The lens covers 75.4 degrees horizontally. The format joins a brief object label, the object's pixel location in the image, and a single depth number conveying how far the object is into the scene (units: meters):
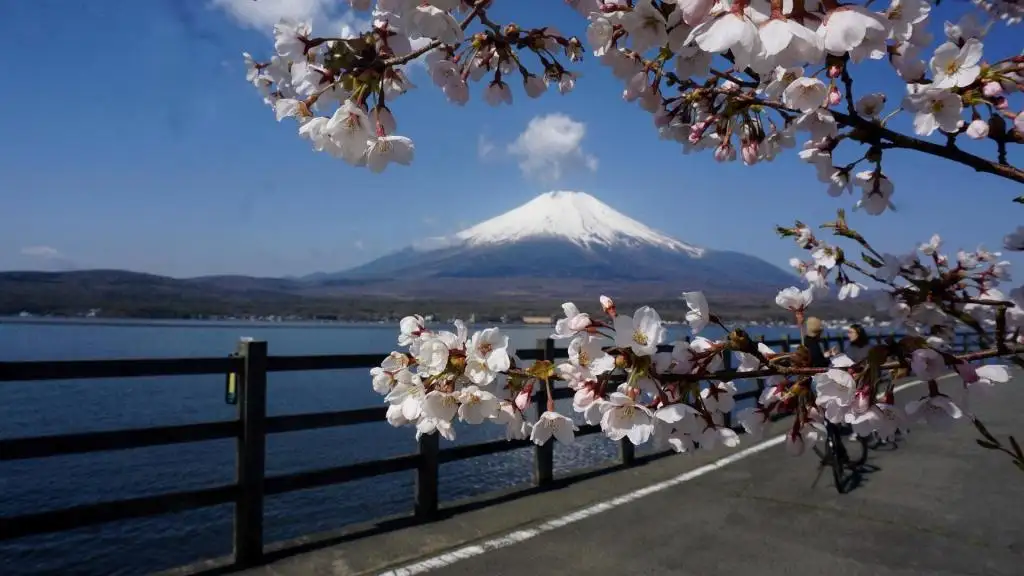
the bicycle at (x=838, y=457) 5.80
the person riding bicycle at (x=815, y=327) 5.37
